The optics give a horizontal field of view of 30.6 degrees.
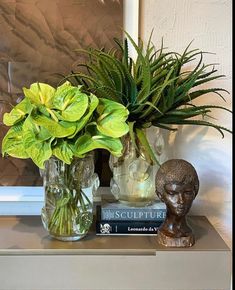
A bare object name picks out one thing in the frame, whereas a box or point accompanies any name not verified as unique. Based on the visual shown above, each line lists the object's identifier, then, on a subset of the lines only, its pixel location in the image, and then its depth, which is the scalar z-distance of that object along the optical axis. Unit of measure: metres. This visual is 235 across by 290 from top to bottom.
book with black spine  1.08
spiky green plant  1.03
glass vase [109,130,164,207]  1.11
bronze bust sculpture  0.98
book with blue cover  1.08
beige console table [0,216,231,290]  0.98
